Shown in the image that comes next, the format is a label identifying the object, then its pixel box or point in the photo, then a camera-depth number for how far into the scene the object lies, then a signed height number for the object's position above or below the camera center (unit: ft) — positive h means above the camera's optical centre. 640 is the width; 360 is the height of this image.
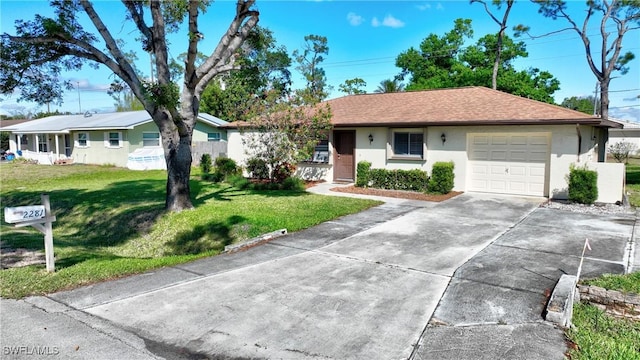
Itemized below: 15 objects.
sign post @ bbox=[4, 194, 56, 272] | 18.99 -3.23
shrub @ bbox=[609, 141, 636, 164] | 93.66 +0.38
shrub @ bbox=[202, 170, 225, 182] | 60.70 -3.72
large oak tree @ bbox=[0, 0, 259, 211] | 30.76 +7.74
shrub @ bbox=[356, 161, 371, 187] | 52.47 -2.80
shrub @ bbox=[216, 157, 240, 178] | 61.26 -2.22
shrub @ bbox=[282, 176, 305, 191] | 51.22 -4.15
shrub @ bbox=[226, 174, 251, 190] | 53.42 -4.01
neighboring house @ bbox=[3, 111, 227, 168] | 84.07 +3.45
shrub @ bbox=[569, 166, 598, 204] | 38.86 -3.17
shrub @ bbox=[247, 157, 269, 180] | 55.70 -2.23
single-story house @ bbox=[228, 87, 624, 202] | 41.34 +1.28
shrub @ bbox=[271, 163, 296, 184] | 53.26 -2.59
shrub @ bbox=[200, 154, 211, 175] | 70.59 -2.01
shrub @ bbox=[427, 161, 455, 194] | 46.37 -2.97
